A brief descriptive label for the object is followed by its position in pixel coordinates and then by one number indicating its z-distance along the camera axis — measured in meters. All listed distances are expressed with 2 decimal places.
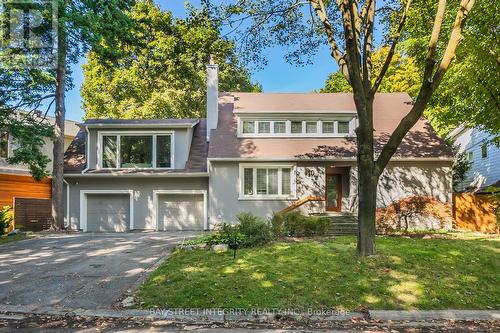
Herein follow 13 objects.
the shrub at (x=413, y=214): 13.51
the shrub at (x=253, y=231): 8.98
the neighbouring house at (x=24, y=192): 15.83
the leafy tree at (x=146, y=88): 24.47
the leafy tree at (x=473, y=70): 11.36
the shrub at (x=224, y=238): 8.91
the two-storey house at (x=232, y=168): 15.12
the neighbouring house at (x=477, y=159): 19.97
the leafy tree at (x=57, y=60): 12.70
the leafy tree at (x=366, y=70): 6.97
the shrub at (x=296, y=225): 11.05
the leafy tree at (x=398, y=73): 24.61
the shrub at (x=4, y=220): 12.79
